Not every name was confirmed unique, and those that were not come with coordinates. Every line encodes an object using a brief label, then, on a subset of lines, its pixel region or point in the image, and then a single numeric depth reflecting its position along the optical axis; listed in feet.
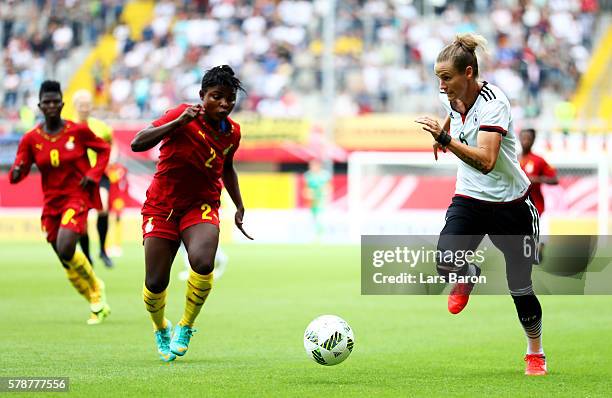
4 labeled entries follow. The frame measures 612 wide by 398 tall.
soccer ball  55.52
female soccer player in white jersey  52.44
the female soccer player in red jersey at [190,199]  56.80
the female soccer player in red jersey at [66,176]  78.48
